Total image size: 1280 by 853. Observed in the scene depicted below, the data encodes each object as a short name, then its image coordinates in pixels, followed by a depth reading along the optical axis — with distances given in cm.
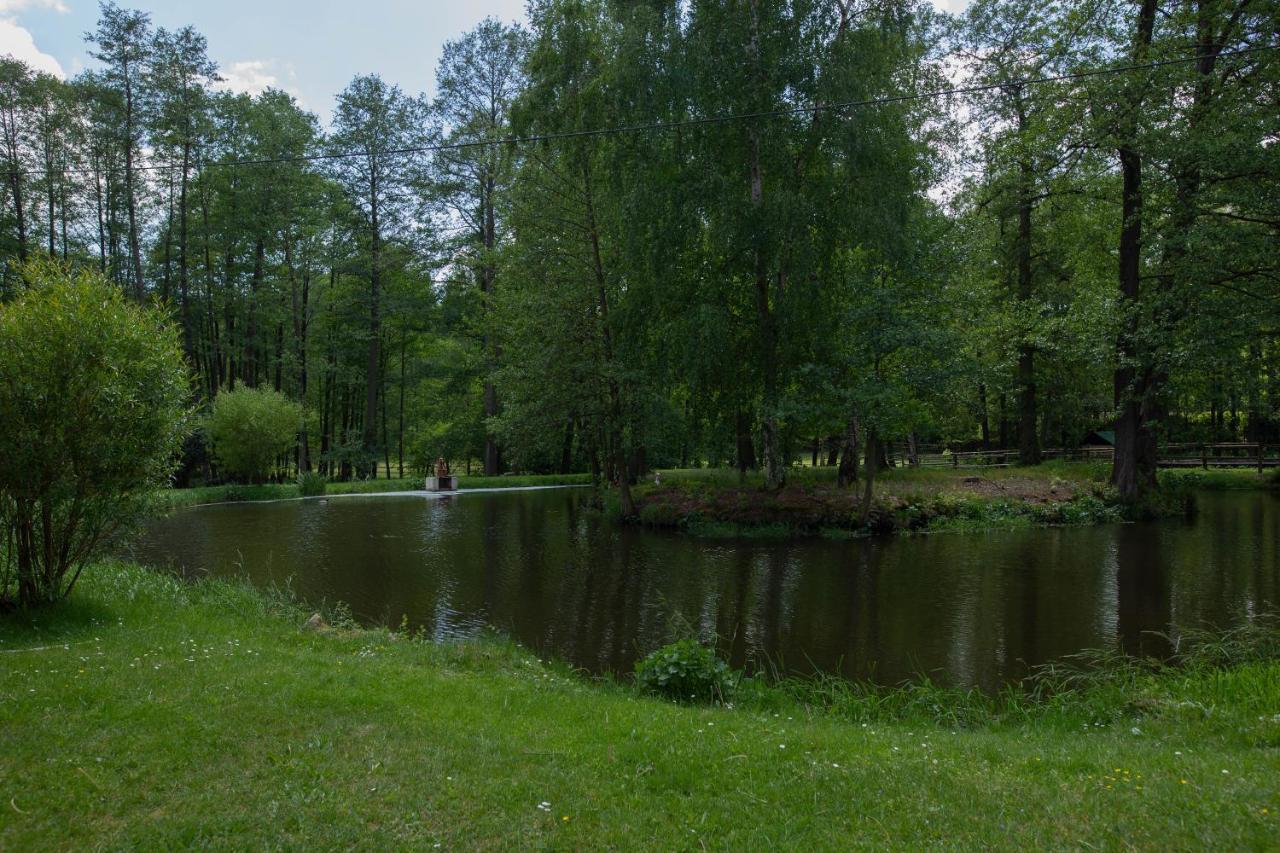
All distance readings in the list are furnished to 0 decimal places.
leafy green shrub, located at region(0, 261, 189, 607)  673
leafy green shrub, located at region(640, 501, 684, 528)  1830
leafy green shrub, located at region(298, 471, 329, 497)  2622
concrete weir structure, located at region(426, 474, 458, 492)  2777
